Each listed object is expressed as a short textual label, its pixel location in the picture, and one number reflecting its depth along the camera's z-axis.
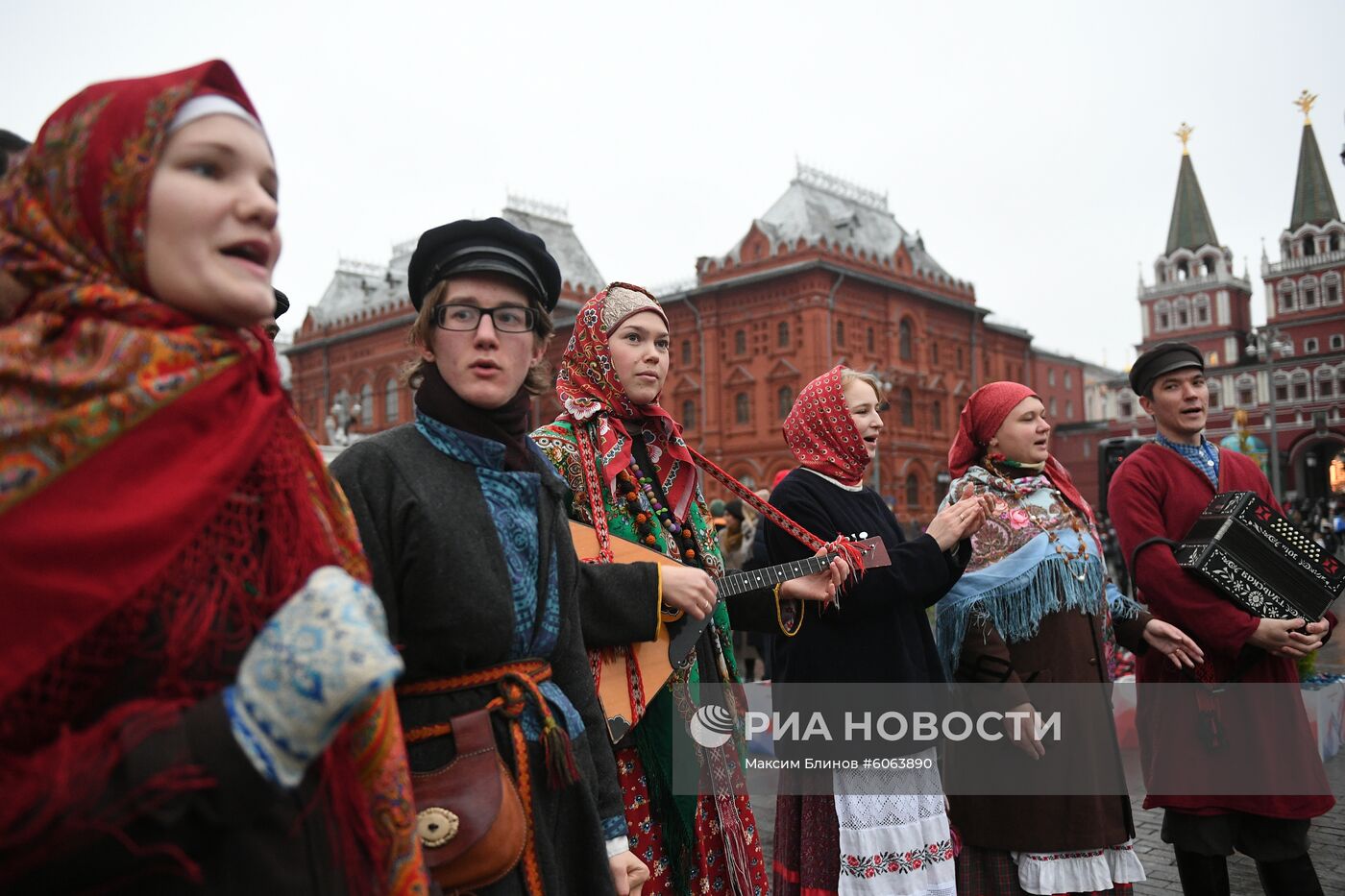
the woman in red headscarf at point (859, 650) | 3.24
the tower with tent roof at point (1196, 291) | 60.91
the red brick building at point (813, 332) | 34.88
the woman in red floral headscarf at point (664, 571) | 2.67
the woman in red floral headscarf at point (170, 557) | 1.10
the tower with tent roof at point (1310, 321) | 55.41
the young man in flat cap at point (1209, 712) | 3.71
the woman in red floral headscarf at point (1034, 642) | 3.46
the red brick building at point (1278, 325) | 55.50
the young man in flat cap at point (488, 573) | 1.83
